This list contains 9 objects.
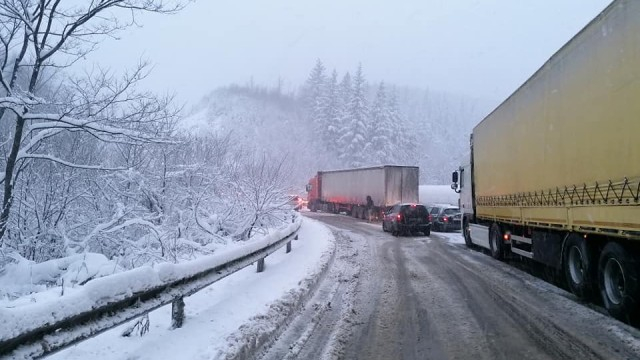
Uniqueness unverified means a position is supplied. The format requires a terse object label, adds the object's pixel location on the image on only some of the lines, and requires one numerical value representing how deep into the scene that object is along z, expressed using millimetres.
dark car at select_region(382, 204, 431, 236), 24172
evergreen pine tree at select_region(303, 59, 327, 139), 82688
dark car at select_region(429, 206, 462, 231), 28922
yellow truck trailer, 6742
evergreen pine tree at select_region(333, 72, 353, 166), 73938
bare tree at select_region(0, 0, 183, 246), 6531
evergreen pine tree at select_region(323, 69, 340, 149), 78375
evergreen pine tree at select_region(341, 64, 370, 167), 72000
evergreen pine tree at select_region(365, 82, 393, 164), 71000
